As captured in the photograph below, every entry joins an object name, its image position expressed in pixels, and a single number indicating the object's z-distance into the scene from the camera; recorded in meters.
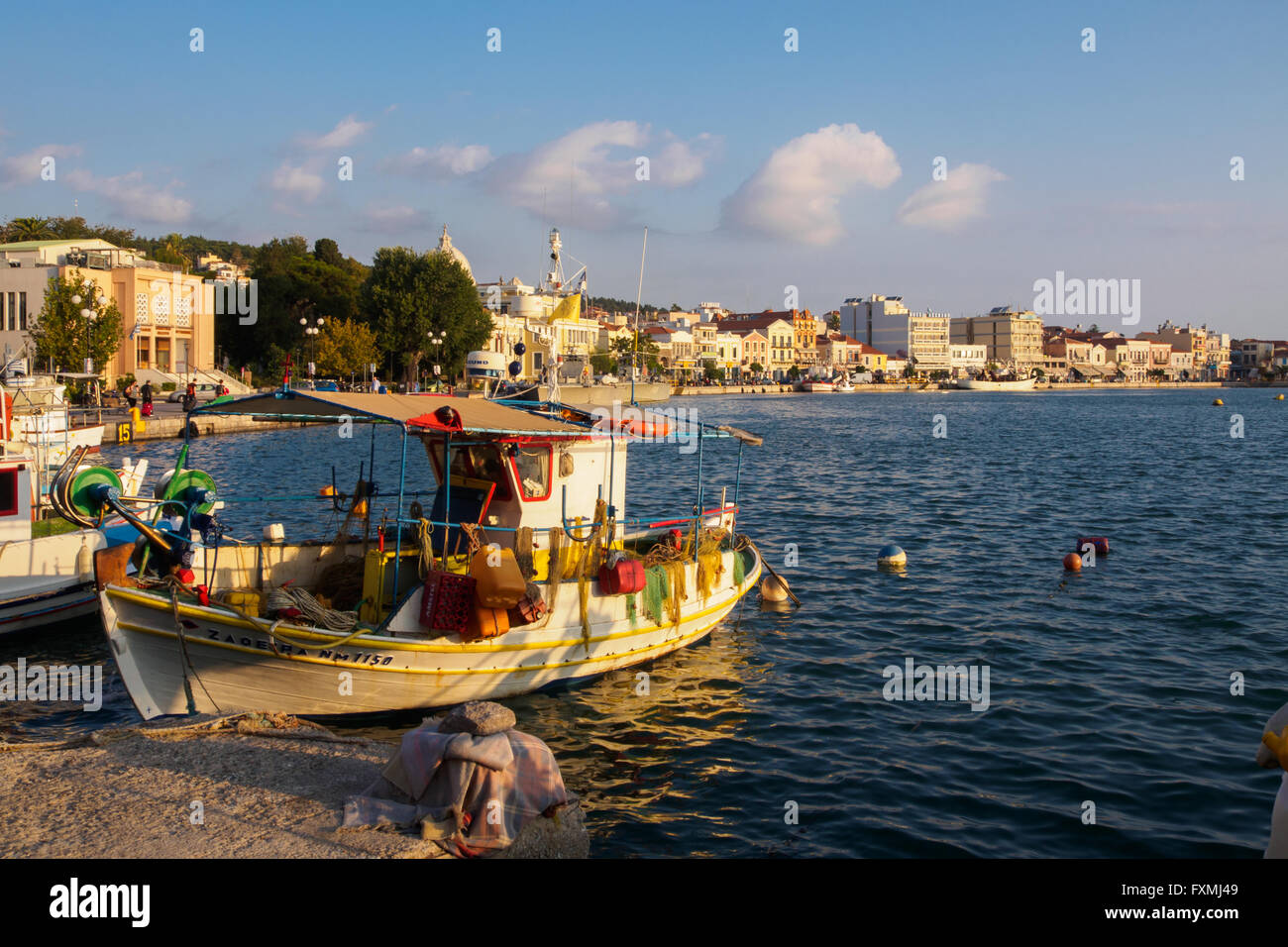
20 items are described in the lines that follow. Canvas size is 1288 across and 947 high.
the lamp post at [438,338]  83.39
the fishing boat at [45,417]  23.88
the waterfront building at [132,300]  63.75
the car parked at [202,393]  61.37
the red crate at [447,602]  12.16
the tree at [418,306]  86.12
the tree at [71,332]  54.47
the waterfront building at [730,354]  190.61
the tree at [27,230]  90.90
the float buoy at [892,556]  22.08
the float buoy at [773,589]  19.22
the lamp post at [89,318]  52.11
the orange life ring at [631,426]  15.02
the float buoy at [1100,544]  23.21
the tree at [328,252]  120.31
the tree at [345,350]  76.38
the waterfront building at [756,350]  196.25
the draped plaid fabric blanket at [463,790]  7.66
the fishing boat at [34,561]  16.72
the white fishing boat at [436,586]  11.55
